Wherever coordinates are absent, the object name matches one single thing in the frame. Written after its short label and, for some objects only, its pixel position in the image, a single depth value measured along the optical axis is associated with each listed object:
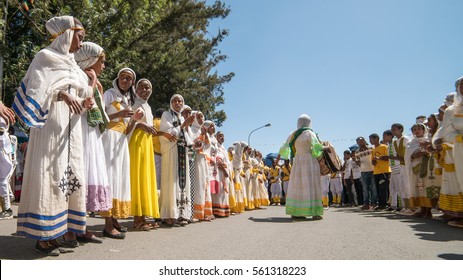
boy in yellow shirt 10.40
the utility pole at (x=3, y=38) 9.98
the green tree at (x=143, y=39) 11.32
